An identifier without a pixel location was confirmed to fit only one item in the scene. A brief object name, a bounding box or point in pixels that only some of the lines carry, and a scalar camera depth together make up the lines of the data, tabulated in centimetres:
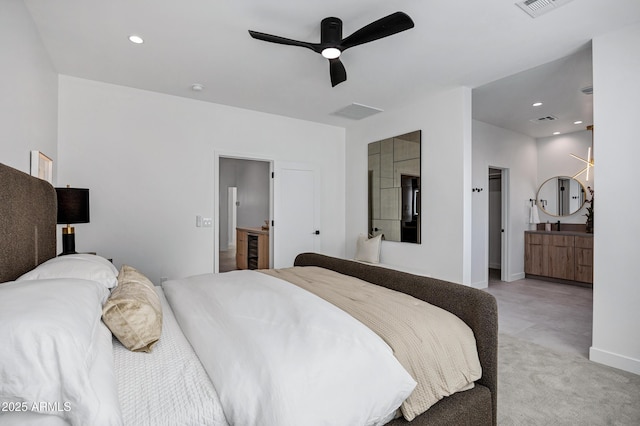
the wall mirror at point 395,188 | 420
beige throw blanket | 133
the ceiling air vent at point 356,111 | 438
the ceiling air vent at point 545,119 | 493
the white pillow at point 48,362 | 79
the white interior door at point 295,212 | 479
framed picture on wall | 244
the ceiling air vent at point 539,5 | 221
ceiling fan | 203
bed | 92
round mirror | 577
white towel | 609
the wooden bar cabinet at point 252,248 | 553
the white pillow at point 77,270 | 146
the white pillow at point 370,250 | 459
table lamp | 277
